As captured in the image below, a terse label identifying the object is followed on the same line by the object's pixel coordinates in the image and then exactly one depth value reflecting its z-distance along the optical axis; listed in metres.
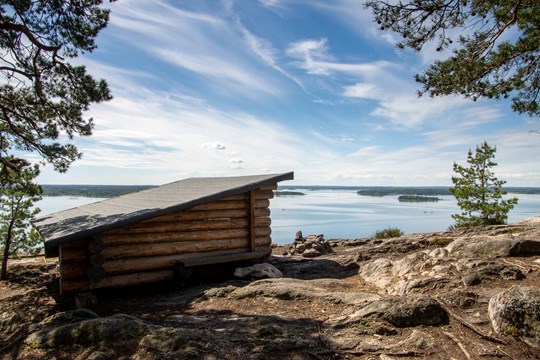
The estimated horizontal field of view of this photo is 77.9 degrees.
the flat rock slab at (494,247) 7.79
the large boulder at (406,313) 4.95
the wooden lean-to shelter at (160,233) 8.29
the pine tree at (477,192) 23.16
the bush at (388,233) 17.56
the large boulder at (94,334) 4.53
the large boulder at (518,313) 4.43
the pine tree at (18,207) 12.59
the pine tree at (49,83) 8.64
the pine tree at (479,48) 6.95
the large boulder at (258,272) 10.05
